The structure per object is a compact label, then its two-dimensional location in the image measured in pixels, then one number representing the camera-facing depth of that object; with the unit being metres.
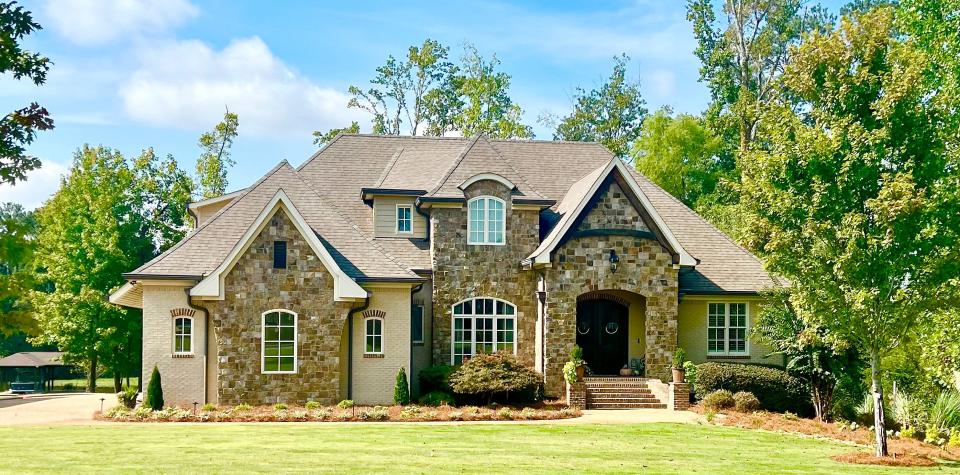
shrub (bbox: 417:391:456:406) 27.23
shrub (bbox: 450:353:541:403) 26.91
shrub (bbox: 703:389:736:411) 26.62
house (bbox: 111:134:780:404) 26.83
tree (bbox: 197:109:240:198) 49.81
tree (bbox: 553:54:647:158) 63.50
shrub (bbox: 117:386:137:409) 27.23
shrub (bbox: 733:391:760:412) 26.47
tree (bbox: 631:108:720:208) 54.44
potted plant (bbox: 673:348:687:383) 27.08
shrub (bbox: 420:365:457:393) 27.95
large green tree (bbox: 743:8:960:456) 17.25
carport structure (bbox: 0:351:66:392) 45.83
